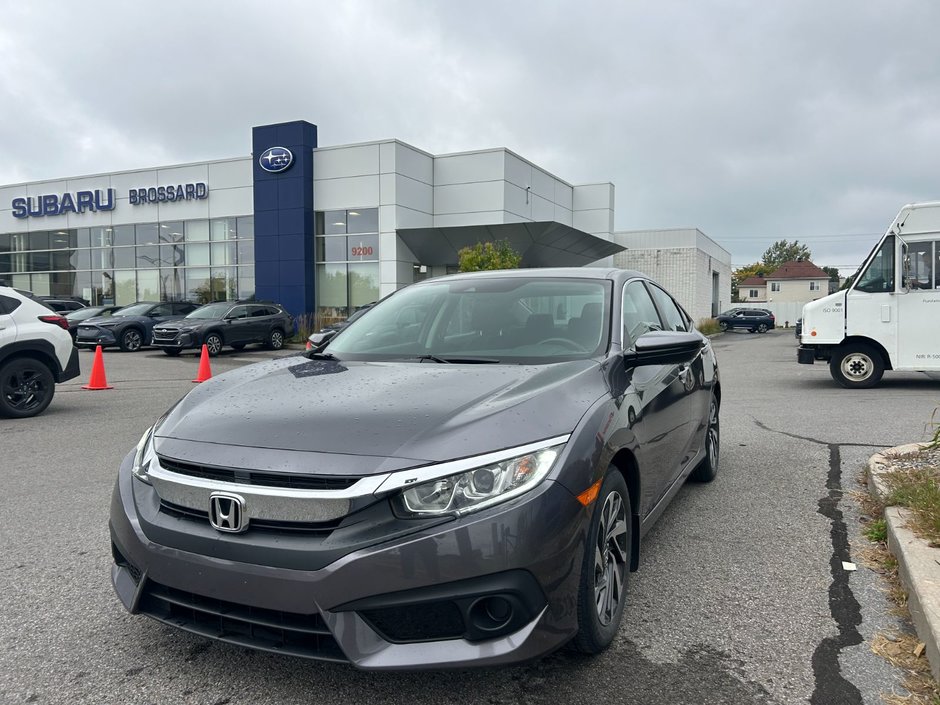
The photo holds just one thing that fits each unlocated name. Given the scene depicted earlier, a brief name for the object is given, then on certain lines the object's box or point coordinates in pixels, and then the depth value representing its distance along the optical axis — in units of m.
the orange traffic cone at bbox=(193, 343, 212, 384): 13.41
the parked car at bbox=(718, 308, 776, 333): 44.91
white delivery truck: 10.98
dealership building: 26.48
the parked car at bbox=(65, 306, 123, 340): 23.83
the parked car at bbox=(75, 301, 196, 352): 21.17
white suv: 8.77
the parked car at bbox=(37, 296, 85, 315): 25.88
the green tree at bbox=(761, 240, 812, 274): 117.69
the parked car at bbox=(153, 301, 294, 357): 19.62
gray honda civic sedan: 2.25
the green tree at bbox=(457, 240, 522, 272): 23.47
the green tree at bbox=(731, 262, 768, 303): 113.94
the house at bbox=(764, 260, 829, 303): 80.50
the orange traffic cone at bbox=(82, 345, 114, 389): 12.16
